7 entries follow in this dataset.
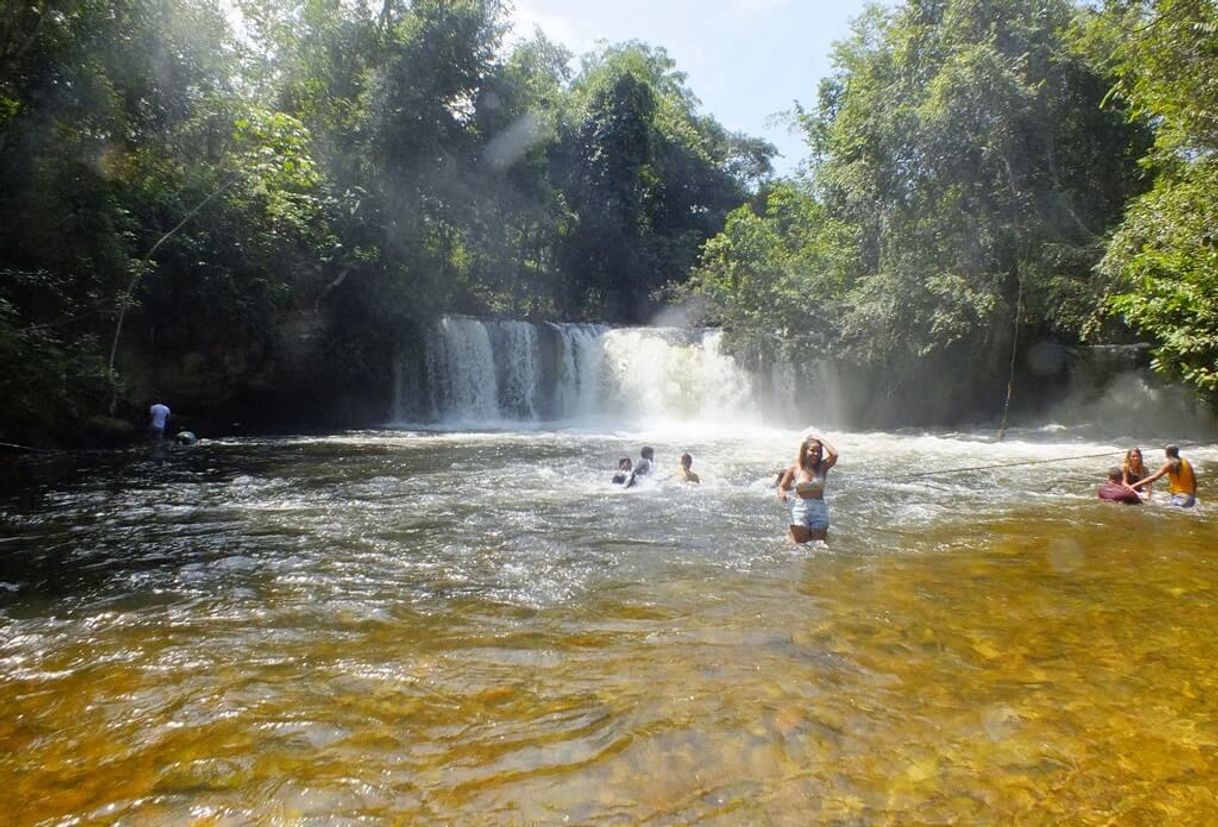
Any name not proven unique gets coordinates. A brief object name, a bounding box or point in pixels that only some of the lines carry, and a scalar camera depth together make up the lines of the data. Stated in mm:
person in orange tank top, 8586
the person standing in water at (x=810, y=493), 6543
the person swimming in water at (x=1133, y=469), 9219
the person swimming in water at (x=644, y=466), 10374
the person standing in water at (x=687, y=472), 10281
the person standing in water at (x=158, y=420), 15102
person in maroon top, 8875
